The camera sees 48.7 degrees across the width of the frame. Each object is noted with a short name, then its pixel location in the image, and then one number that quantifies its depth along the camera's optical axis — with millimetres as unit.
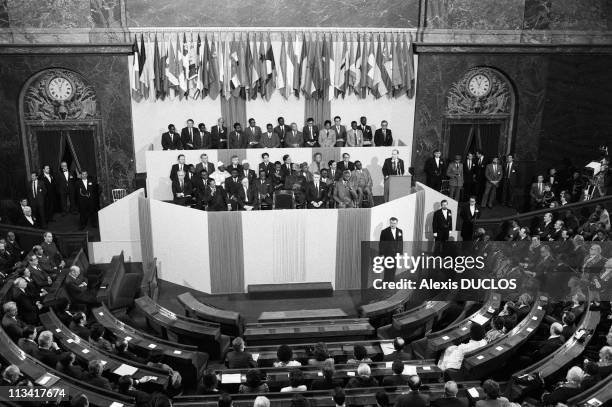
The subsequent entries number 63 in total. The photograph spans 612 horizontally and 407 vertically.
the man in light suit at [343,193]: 15266
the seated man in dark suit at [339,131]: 17750
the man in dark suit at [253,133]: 17844
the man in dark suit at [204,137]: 17531
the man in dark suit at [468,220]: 15664
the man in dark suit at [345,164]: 16234
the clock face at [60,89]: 18078
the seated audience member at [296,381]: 8883
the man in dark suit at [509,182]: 18219
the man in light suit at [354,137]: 17797
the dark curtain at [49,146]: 18359
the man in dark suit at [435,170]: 18422
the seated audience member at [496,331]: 10883
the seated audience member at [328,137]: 17719
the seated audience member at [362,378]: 9023
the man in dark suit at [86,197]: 17125
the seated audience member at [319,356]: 9695
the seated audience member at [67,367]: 9141
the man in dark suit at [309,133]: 18016
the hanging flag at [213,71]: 18266
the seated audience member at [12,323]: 10102
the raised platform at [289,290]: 14383
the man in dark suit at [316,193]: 15323
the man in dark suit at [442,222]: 15367
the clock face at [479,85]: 19234
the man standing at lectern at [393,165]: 16750
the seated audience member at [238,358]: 10094
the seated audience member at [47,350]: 9472
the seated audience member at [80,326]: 10721
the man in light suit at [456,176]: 17844
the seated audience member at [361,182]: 15688
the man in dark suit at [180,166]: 16170
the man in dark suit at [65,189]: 17500
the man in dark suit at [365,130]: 18344
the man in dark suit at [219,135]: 17844
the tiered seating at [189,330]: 11758
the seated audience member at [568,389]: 8562
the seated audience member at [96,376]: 8930
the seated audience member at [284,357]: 9612
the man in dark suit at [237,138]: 17641
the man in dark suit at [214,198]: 14922
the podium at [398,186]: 15891
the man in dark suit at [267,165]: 16188
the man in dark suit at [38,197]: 16734
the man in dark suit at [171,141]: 17547
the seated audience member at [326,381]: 8938
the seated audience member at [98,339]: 10406
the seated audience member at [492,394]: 8148
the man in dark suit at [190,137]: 17609
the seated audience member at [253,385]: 8906
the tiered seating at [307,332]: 12023
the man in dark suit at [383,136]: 18094
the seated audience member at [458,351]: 10312
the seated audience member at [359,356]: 9883
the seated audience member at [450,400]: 8133
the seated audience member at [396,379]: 9211
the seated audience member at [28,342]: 9680
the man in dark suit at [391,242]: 14414
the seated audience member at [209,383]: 8924
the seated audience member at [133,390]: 8297
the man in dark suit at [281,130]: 18016
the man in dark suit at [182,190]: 15766
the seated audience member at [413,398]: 8008
